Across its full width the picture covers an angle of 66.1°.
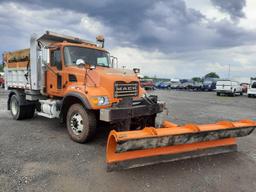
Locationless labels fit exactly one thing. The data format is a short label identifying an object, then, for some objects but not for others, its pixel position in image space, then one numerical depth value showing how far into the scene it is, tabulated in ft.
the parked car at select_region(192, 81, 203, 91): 110.42
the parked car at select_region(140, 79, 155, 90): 89.71
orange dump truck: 10.96
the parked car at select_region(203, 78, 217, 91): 106.73
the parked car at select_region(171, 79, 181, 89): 123.34
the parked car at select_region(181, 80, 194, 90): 115.94
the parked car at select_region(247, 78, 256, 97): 72.68
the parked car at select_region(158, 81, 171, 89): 130.21
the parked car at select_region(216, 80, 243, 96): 75.87
